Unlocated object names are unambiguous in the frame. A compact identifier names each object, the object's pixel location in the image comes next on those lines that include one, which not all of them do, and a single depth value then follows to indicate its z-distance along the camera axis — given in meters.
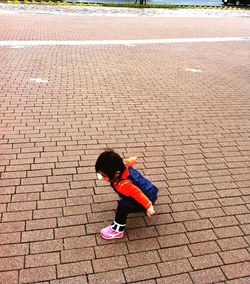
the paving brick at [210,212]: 3.57
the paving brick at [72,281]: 2.73
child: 2.92
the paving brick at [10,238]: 3.07
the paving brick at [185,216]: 3.49
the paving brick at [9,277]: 2.71
